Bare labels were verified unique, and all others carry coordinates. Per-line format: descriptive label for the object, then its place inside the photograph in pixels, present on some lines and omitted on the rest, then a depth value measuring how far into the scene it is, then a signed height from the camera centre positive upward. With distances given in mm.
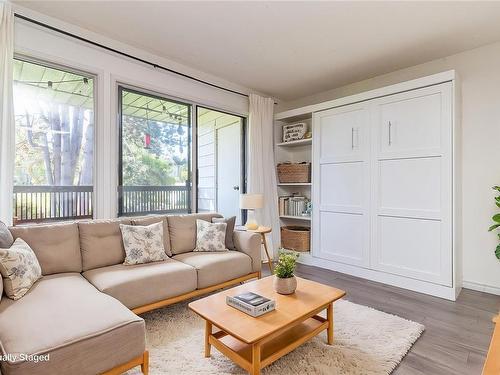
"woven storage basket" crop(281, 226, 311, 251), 4012 -772
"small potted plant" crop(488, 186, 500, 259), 2561 -317
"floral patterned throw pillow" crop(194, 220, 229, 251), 2871 -528
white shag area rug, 1650 -1093
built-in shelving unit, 4383 +545
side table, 3273 -536
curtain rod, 2350 +1392
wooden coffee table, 1451 -761
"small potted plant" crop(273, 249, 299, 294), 1901 -626
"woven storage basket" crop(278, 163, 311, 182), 4070 +226
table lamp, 3426 -206
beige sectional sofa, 1231 -682
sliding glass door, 4062 +366
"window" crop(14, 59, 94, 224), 2437 +414
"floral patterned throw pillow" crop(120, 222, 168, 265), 2373 -512
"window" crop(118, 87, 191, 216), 3025 +382
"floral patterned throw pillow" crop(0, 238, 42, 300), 1617 -523
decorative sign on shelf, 4215 +869
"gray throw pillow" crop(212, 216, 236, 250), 3064 -477
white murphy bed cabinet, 2744 +10
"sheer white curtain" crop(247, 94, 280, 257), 4062 +381
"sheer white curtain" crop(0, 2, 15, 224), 2162 +587
